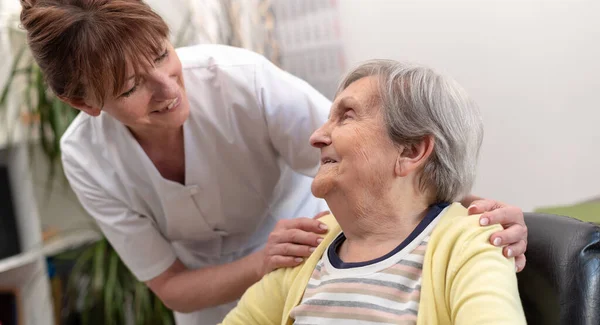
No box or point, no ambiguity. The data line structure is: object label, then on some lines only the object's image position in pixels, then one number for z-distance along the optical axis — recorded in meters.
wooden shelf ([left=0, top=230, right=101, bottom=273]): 2.94
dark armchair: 1.04
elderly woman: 1.08
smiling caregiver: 1.49
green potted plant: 2.89
